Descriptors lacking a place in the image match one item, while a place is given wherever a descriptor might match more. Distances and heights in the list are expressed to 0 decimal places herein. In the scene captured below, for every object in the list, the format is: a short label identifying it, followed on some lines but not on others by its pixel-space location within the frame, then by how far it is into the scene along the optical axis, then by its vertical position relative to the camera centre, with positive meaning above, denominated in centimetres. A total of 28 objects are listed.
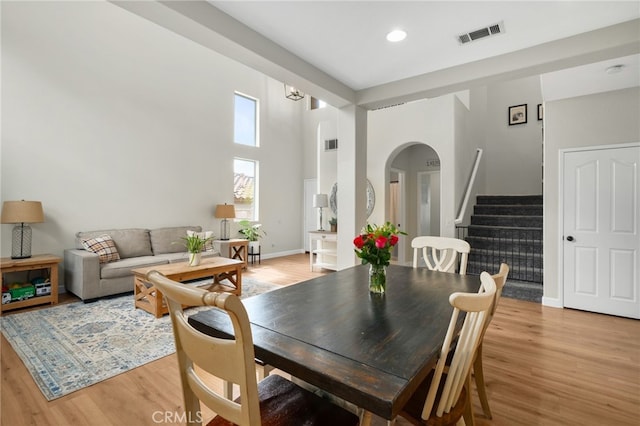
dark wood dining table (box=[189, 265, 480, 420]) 89 -49
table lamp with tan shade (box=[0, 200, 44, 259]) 357 -7
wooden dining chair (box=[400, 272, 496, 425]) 103 -58
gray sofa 374 -68
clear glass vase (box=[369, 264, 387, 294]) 176 -39
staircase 443 -41
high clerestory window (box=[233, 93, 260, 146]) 687 +219
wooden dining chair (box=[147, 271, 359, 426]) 79 -50
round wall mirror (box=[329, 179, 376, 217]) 592 +29
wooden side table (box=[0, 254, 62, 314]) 341 -66
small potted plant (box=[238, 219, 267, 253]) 654 -45
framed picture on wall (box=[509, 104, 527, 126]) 650 +217
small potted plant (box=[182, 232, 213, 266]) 370 -44
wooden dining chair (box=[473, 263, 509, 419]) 175 -101
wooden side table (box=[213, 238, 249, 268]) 545 -68
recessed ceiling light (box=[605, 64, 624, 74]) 283 +139
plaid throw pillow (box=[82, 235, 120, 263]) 408 -48
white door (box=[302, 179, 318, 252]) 819 +4
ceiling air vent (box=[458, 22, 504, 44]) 249 +155
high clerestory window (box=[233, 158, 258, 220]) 685 +58
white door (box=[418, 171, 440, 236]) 756 +22
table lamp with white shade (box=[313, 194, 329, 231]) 586 +23
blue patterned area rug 217 -116
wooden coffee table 334 -82
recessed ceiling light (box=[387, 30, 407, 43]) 258 +156
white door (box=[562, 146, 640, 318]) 331 -21
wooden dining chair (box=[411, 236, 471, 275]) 242 -29
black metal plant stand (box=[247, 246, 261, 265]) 668 -92
